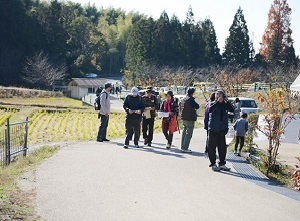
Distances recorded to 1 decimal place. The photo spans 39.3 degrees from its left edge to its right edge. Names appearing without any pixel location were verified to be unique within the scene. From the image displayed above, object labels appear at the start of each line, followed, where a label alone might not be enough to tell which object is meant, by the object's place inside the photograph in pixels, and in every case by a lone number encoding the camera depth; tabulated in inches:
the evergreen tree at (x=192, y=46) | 2405.3
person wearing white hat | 410.3
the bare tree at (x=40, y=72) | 2042.8
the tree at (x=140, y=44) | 2315.5
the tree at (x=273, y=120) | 334.0
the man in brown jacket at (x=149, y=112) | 435.5
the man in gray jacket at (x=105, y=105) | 449.7
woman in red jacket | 425.7
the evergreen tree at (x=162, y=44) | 2329.0
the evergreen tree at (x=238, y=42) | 2273.6
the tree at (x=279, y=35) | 2085.4
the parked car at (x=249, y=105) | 882.1
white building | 2036.2
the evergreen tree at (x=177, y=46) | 2366.0
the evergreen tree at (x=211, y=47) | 2407.7
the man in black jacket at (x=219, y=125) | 312.3
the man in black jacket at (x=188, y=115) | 391.2
